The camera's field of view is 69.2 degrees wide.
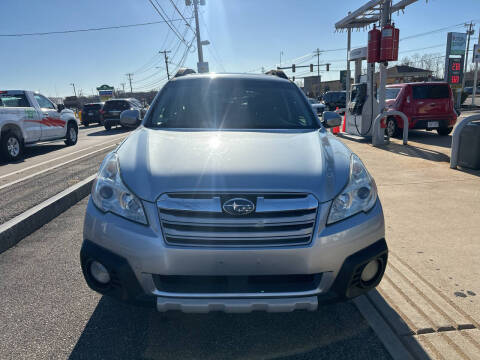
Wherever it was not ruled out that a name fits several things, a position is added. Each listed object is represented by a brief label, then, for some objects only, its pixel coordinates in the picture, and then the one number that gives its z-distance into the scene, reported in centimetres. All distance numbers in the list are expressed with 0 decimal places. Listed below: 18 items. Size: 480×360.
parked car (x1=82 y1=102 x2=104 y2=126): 2328
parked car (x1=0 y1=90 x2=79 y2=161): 926
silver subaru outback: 191
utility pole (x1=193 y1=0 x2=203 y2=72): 2923
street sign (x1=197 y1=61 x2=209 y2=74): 2744
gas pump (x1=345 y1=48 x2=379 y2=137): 1094
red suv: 1038
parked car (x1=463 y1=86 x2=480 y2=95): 4835
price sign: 2127
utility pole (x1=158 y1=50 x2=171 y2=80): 7212
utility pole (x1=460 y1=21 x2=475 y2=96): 5664
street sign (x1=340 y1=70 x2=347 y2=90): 3912
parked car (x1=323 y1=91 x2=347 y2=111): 2883
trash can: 620
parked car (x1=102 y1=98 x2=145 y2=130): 1966
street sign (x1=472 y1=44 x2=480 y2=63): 2128
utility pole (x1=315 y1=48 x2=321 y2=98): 8981
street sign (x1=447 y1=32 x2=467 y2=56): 2089
